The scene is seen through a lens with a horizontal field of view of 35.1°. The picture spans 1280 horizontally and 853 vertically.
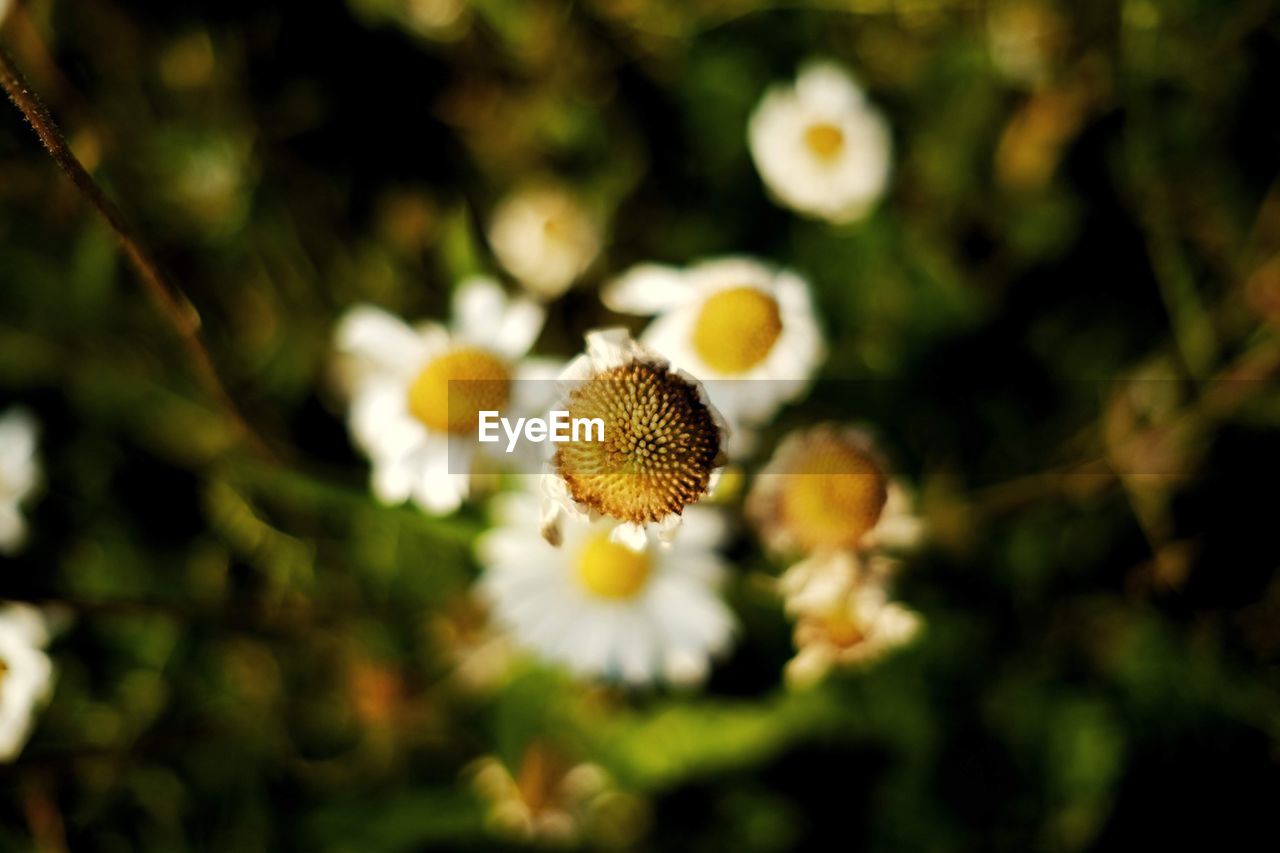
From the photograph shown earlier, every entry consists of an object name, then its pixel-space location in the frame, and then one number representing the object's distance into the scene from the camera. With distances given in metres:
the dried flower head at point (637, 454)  0.18
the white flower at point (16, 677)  0.20
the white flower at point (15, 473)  0.22
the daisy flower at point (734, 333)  0.21
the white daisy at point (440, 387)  0.21
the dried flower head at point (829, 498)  0.21
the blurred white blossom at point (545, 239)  0.26
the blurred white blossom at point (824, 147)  0.24
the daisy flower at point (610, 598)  0.22
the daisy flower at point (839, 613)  0.21
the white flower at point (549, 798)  0.24
